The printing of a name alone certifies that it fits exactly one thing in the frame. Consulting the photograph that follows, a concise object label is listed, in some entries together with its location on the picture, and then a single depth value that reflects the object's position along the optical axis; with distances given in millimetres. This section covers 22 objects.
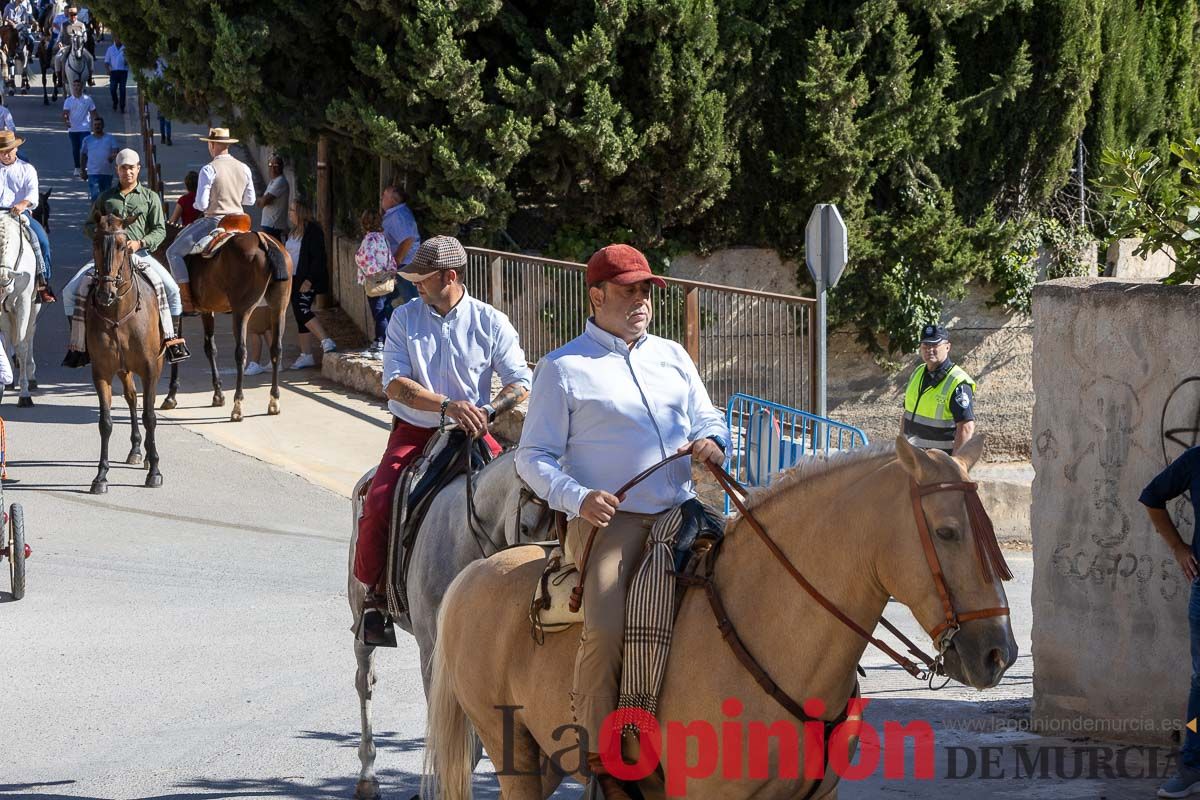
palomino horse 4473
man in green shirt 14906
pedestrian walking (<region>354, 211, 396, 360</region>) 17609
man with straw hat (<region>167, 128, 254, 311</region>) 17438
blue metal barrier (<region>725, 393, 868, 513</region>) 12711
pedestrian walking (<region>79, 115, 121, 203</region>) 26344
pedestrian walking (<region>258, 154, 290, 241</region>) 20766
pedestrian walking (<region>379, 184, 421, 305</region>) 17703
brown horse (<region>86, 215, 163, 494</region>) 14234
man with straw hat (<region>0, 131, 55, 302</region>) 16812
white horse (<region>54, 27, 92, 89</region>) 37969
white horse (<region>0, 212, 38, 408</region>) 16172
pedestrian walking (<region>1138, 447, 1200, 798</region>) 6934
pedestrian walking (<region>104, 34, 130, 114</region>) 36797
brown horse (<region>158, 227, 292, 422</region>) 17438
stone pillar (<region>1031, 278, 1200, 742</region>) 7676
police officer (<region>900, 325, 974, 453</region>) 12117
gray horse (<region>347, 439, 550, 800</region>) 6586
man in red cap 5449
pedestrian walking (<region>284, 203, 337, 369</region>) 19453
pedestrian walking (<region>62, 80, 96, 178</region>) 31031
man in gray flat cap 7555
